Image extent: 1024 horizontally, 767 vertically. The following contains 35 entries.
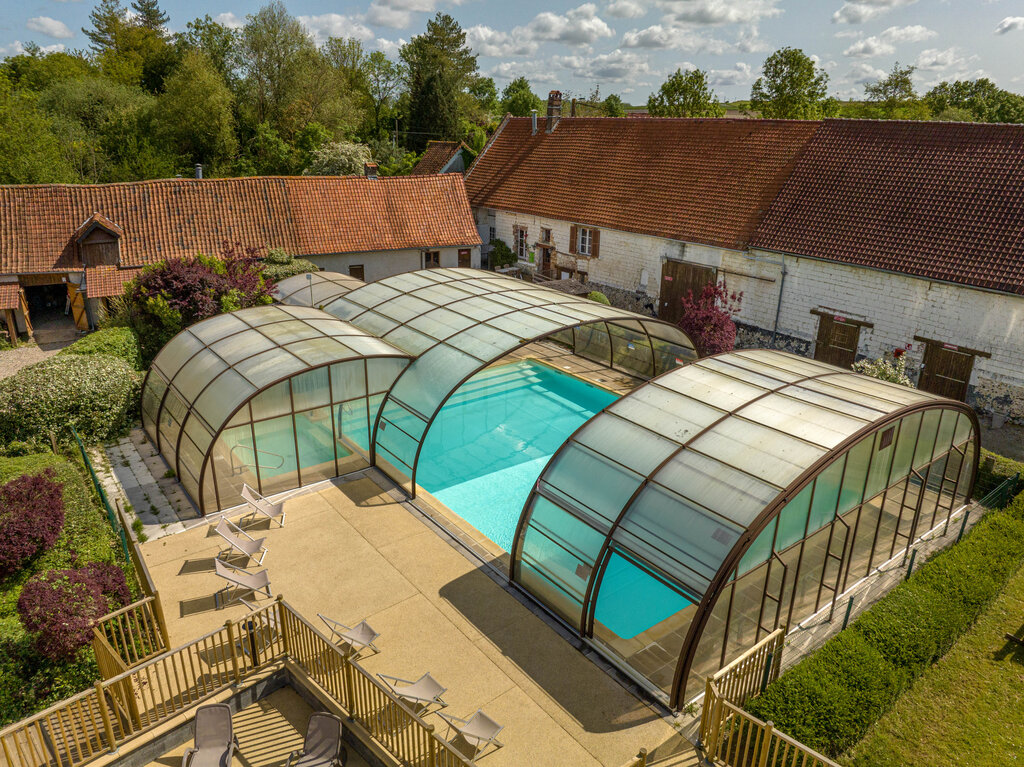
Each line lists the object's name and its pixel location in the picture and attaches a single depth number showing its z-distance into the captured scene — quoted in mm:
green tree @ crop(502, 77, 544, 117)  81831
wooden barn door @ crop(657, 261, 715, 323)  26564
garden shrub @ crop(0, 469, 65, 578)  10906
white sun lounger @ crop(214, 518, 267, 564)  12633
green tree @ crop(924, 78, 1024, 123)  63625
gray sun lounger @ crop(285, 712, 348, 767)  8797
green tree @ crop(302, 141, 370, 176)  42281
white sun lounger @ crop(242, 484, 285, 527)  13888
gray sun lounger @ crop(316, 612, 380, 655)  10539
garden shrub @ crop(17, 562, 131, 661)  9164
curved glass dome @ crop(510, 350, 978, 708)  9898
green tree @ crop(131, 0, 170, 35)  75688
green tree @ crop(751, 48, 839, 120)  42406
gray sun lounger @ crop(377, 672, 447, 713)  9375
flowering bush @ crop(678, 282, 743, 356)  22312
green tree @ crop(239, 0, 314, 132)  51406
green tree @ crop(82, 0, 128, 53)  69562
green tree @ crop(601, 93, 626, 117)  88331
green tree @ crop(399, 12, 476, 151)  56188
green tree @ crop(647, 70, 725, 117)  47625
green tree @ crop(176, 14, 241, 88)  52594
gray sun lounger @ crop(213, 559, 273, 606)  11695
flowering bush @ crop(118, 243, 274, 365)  21609
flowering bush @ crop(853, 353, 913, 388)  17766
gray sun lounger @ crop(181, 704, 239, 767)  8984
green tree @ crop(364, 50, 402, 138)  65688
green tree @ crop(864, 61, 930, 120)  65875
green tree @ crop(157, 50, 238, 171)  44344
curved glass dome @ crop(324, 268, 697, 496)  15812
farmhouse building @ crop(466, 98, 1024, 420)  19891
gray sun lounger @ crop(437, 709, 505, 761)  8844
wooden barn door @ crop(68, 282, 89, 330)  25500
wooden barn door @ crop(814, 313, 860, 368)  22734
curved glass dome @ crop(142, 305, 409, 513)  14359
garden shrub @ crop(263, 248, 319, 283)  26656
